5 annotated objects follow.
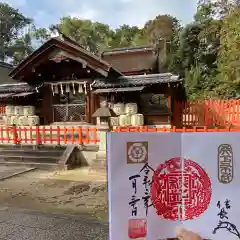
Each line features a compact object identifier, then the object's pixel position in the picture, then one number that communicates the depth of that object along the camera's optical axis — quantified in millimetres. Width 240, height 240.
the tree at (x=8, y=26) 44188
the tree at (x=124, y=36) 44338
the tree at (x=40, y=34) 48250
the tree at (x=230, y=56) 17600
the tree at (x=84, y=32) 46594
